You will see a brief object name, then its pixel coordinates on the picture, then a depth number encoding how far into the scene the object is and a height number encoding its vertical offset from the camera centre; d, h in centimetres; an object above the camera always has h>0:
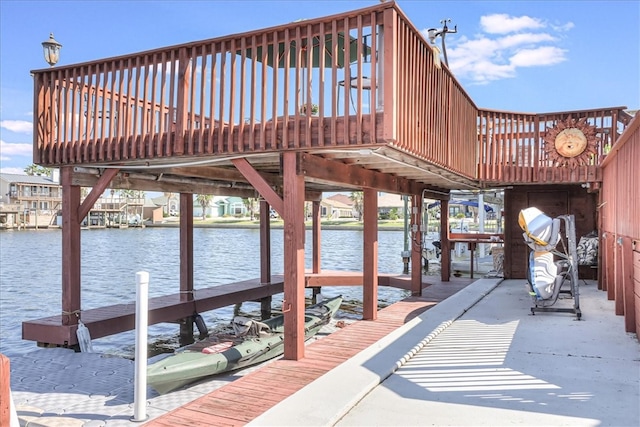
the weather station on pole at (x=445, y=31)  1469 +543
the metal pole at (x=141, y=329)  436 -94
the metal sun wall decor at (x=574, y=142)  1095 +162
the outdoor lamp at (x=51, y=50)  790 +265
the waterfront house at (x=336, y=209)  9144 +169
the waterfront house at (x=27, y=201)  6488 +245
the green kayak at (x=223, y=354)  556 -167
